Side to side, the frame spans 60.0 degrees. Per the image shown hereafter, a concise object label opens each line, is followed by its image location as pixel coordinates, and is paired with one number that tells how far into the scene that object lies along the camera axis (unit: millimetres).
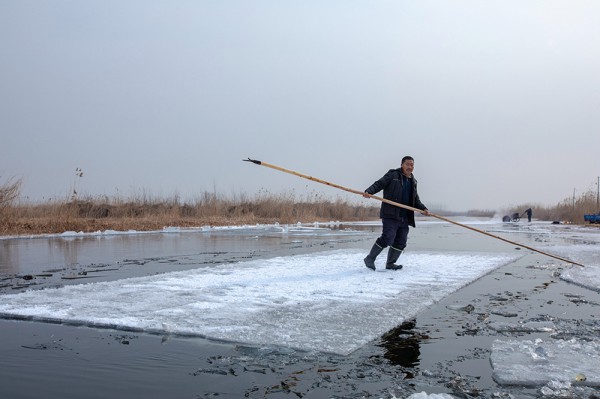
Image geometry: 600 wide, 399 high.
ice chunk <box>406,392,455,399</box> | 2656
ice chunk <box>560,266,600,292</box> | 6963
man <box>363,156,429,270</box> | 8180
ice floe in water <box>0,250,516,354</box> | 4207
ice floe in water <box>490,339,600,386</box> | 3068
